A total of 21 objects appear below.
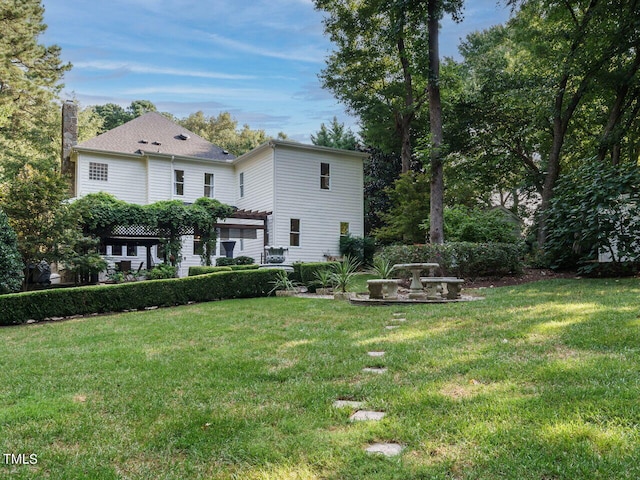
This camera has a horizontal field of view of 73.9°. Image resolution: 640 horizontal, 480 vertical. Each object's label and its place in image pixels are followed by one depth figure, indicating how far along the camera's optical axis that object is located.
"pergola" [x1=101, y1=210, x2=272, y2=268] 15.59
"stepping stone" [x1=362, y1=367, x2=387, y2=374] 3.48
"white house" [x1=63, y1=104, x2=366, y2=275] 18.67
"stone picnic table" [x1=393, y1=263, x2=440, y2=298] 8.56
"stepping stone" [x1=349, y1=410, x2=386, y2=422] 2.46
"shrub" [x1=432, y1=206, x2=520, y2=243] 13.65
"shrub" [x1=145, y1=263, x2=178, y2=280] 13.89
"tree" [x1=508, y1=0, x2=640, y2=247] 11.95
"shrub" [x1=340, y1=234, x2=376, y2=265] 19.89
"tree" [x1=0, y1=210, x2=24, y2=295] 9.16
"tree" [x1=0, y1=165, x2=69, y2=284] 10.98
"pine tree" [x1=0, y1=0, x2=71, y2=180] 21.20
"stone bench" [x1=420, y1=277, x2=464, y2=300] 7.95
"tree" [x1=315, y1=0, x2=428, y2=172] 19.25
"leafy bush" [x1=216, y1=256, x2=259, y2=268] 17.50
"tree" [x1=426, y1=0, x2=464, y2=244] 12.29
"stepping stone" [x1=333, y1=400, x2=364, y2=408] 2.70
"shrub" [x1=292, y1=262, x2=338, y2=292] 11.85
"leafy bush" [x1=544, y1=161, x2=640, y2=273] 9.37
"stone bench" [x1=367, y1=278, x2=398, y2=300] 8.23
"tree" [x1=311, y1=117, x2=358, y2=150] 25.84
